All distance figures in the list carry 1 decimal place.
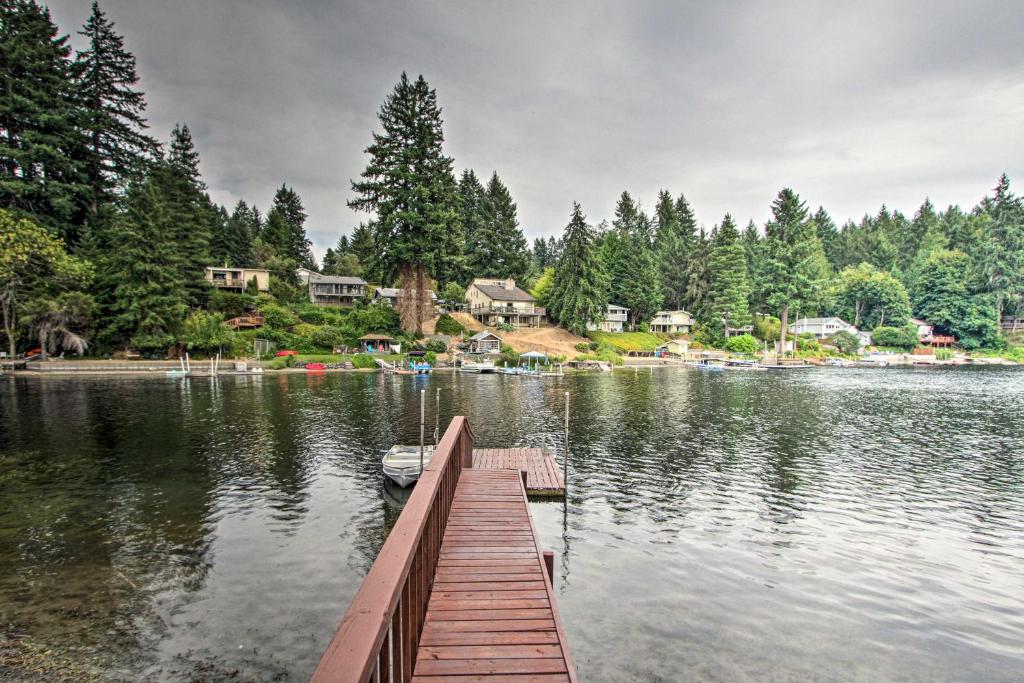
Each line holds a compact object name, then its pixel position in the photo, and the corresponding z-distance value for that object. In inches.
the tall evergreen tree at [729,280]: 3735.2
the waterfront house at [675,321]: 3964.1
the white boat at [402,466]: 737.0
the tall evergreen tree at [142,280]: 2356.1
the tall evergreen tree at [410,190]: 2842.0
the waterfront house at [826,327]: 4037.9
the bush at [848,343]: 3735.2
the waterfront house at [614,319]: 3833.7
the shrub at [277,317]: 2861.7
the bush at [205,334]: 2506.2
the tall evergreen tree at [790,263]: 3513.8
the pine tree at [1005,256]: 3718.0
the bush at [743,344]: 3602.4
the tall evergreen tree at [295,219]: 4560.3
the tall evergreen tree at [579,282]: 3435.0
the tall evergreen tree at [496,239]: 4143.7
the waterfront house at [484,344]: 3006.9
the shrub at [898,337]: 3850.9
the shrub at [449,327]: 3201.3
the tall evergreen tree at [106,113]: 2721.5
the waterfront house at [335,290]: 3472.0
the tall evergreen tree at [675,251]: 4286.4
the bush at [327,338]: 2807.6
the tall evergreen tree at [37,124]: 2336.4
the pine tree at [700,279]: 3949.3
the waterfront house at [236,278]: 3129.9
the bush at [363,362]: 2635.3
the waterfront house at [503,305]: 3506.4
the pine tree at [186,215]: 2815.0
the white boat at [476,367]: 2635.3
